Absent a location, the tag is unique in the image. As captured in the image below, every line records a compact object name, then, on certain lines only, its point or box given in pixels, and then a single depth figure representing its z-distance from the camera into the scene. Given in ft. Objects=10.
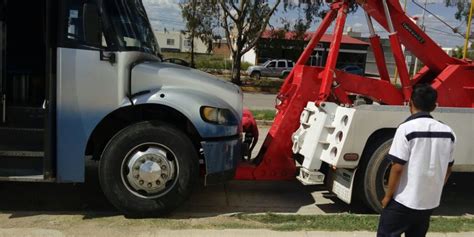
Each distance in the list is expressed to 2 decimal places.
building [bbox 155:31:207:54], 280.63
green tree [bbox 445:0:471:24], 120.84
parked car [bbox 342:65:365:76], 136.15
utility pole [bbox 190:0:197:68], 112.16
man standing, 11.80
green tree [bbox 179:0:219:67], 111.34
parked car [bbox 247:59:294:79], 154.56
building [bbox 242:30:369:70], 116.47
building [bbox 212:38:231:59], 233.43
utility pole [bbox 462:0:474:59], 53.31
